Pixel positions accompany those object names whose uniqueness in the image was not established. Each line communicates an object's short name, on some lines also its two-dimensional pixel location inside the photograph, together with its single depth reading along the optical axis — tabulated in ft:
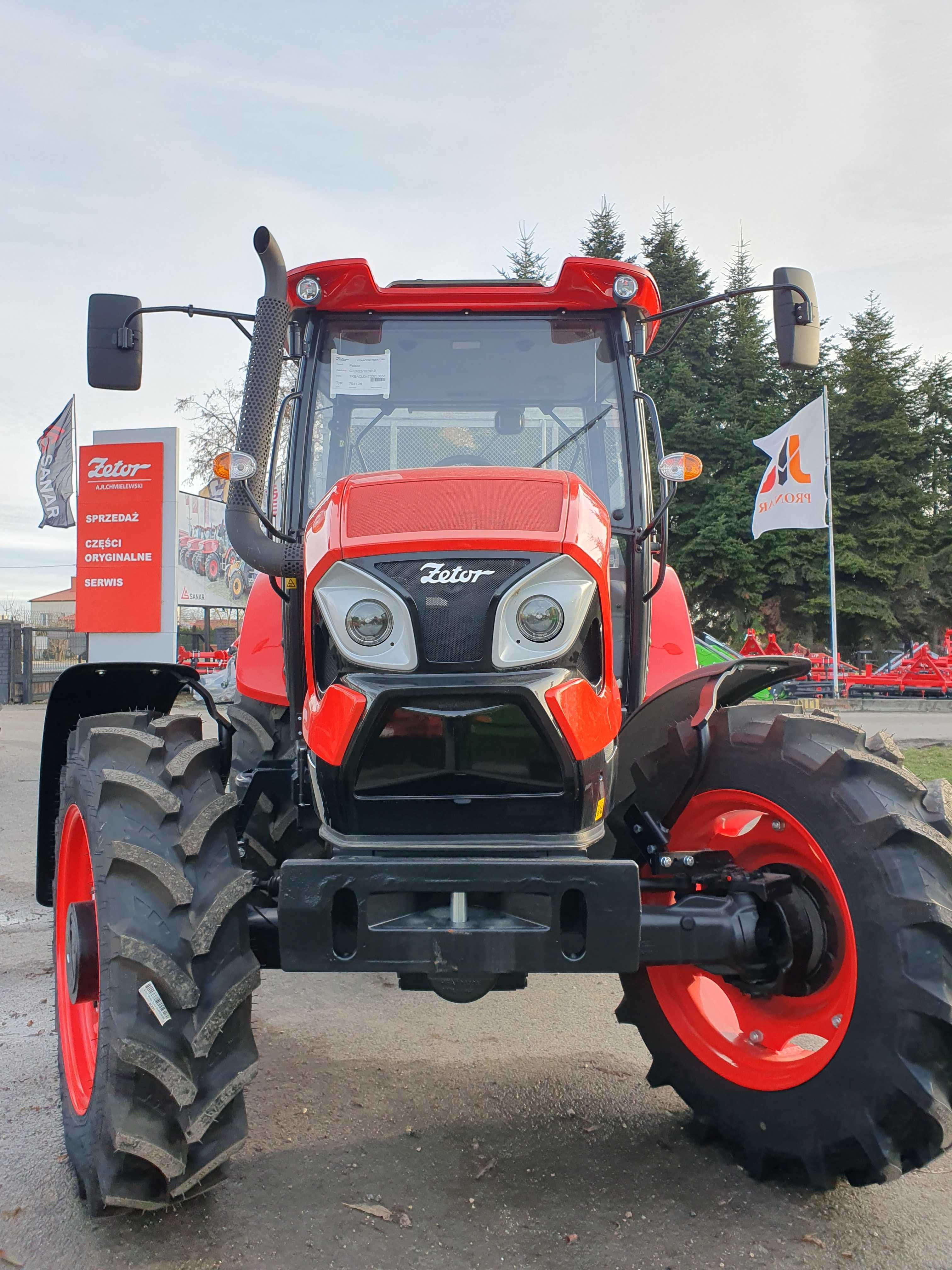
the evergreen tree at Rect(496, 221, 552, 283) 107.65
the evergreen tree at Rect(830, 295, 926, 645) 100.89
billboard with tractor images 85.20
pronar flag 53.98
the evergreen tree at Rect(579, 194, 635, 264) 111.34
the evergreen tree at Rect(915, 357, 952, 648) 102.73
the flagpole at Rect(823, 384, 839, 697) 53.72
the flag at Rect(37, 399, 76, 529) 79.92
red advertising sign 51.98
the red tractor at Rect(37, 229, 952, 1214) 7.65
